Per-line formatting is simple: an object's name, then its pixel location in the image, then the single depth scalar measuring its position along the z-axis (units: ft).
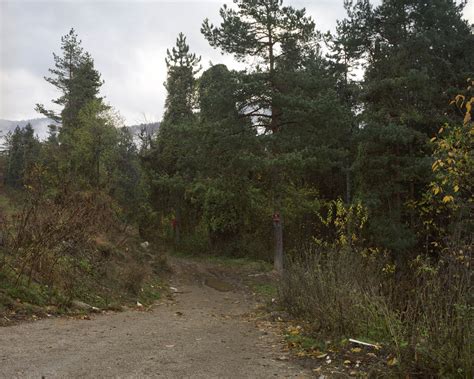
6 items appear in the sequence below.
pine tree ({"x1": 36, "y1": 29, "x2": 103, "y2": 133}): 125.80
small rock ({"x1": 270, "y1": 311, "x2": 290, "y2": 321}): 26.89
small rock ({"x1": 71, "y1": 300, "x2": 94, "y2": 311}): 26.58
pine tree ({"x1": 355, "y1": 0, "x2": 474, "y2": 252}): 59.36
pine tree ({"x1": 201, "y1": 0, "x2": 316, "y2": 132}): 58.07
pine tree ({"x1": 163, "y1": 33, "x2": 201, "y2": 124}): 103.80
